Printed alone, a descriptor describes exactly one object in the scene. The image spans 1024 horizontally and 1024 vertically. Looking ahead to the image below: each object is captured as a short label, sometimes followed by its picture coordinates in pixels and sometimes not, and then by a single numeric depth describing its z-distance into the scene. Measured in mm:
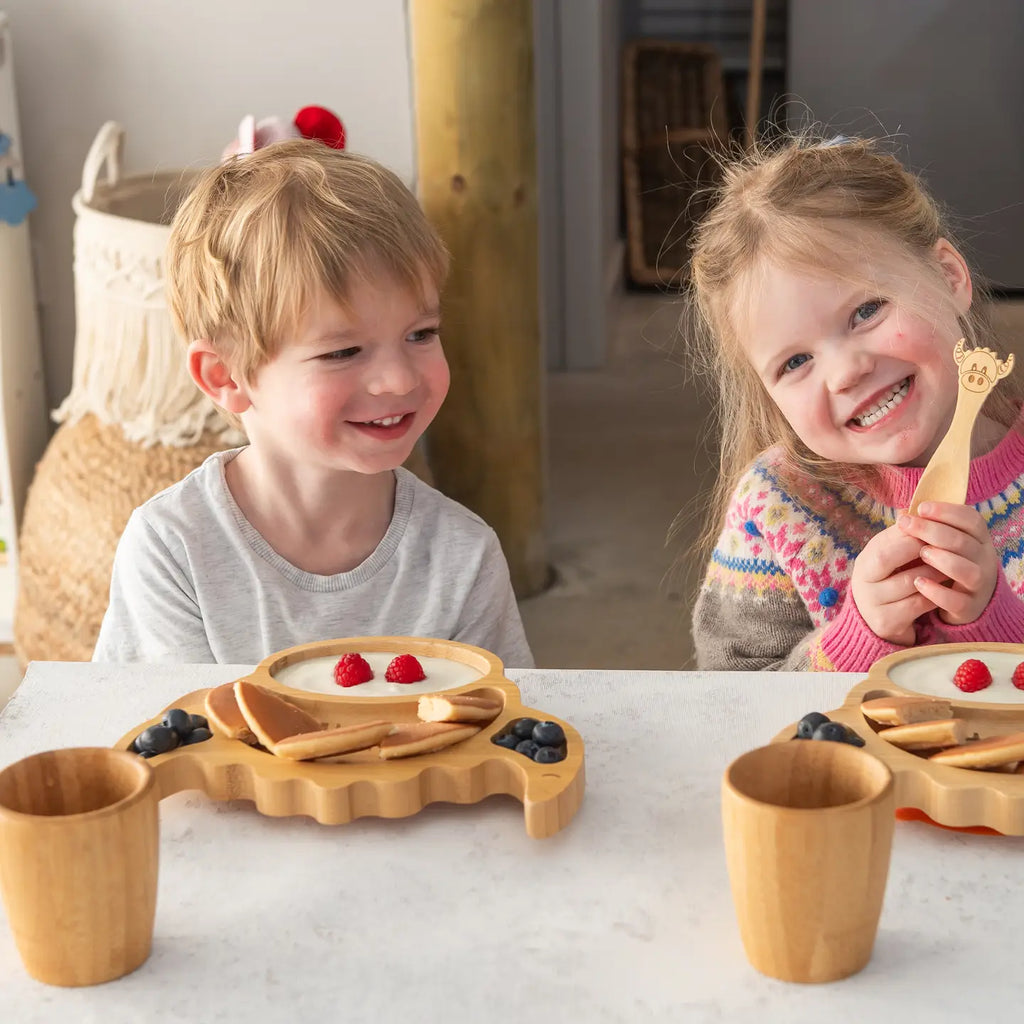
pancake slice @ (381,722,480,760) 782
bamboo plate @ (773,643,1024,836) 725
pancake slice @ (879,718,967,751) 759
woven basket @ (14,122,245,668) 2055
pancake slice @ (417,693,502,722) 812
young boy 1160
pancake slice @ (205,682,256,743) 824
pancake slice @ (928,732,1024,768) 739
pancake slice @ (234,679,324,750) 805
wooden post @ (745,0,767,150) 4648
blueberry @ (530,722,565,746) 801
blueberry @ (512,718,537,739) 808
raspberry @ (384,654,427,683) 879
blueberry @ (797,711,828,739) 773
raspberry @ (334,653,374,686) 875
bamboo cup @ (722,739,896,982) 606
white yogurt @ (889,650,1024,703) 833
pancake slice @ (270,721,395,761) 781
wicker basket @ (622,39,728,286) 5016
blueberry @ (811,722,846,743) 755
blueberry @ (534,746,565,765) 791
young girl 1097
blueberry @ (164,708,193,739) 823
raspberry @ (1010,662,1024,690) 838
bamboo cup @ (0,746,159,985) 616
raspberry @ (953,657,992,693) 841
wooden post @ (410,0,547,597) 2314
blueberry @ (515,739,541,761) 797
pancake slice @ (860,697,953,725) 789
